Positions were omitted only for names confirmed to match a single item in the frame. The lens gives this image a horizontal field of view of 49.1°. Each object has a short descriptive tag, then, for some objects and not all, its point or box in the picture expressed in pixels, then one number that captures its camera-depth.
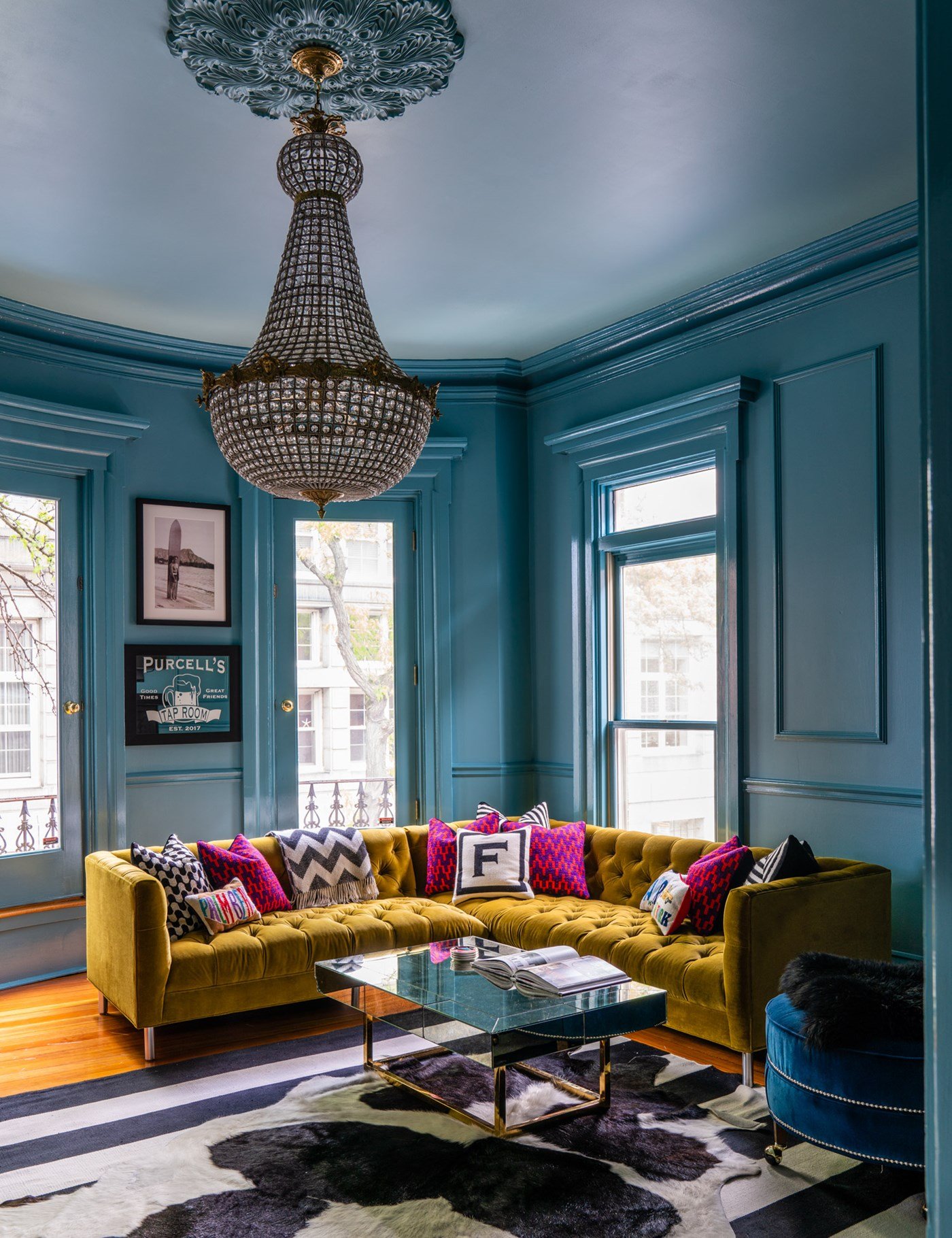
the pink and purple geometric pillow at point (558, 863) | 4.94
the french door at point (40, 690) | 5.08
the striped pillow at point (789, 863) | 3.87
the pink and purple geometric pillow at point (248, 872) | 4.54
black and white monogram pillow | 4.90
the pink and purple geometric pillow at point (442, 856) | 5.11
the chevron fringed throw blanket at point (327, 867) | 4.77
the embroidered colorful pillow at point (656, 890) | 4.31
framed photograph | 5.52
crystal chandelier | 2.90
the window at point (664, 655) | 5.09
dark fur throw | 2.69
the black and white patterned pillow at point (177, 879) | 4.21
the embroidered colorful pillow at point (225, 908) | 4.21
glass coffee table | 3.01
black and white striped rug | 2.62
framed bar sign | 5.45
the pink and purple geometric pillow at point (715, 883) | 4.10
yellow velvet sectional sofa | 3.59
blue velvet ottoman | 2.60
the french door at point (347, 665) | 5.86
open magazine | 3.34
